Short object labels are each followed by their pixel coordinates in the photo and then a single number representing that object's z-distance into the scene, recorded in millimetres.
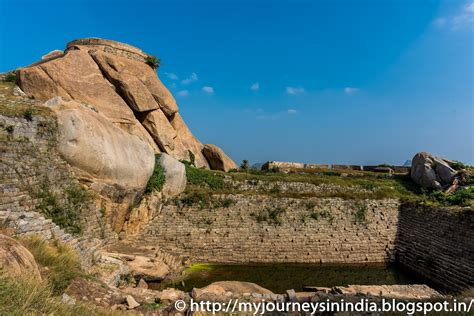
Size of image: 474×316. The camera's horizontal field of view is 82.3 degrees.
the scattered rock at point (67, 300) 4477
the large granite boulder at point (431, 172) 21422
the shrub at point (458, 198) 15711
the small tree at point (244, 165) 25531
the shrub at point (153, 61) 23423
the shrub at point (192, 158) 22322
